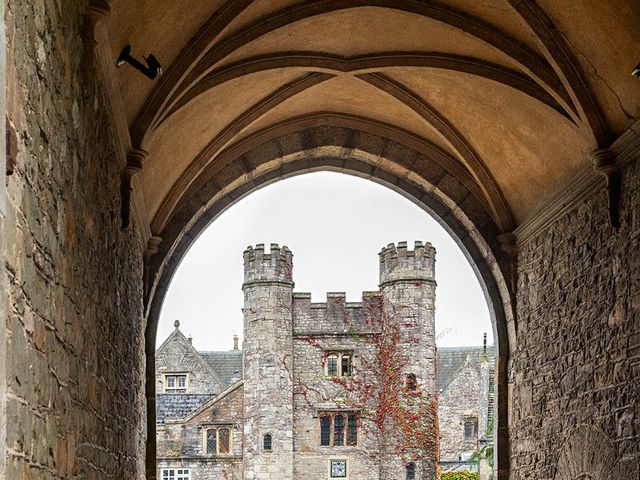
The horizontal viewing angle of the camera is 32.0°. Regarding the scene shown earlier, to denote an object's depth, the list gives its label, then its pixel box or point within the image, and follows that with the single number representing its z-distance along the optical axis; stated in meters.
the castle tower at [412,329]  36.41
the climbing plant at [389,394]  36.41
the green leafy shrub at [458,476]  35.84
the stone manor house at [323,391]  36.97
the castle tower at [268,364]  37.22
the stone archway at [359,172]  11.06
